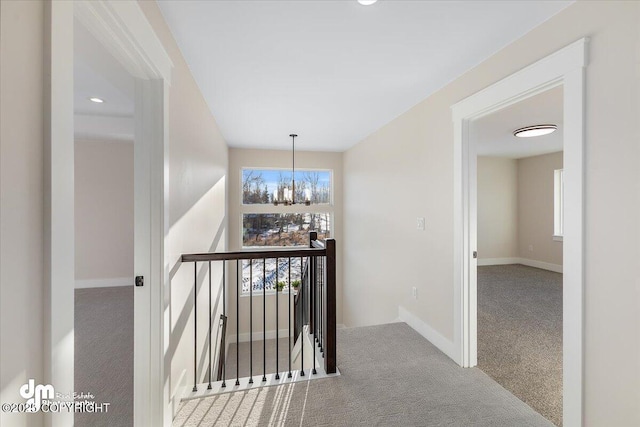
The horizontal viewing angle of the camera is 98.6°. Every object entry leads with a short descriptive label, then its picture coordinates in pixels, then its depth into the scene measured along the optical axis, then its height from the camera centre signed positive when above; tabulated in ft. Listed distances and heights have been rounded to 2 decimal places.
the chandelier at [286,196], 13.67 +0.88
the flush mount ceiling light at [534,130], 12.42 +3.94
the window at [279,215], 17.38 -0.09
